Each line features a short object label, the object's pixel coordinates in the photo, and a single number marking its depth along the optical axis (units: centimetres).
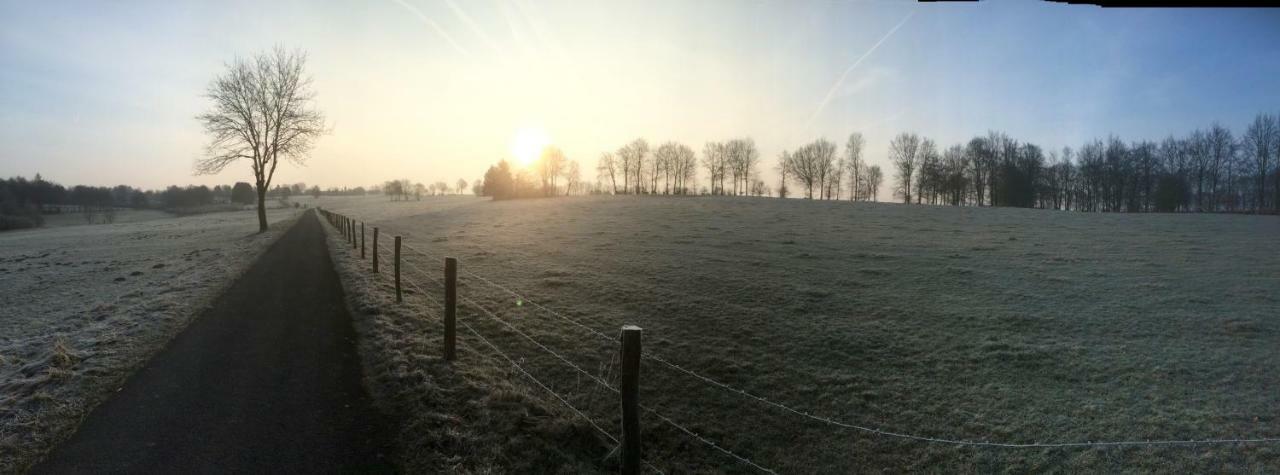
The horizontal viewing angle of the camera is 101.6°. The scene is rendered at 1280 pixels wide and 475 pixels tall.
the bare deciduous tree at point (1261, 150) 4792
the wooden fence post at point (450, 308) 838
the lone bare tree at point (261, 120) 3459
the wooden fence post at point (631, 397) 498
